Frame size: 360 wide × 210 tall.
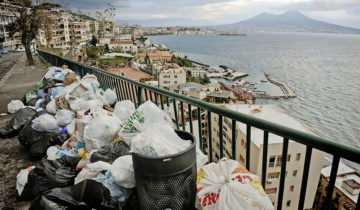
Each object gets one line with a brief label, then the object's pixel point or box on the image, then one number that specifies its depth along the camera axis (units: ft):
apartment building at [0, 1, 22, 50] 139.37
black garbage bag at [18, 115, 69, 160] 10.80
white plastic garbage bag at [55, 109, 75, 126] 12.03
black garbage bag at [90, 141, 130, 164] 7.81
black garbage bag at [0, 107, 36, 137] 13.67
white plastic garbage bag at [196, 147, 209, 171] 6.97
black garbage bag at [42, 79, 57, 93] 18.55
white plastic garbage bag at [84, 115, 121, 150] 8.94
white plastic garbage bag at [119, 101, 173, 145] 7.78
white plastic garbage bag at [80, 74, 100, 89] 14.75
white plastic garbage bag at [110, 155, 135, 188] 6.41
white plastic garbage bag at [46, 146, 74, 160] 9.40
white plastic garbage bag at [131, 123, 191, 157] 5.48
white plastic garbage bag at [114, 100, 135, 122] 10.77
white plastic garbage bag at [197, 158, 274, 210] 4.61
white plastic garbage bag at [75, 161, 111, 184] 7.16
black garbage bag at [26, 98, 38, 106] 18.65
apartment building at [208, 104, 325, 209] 33.42
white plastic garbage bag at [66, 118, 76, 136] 11.30
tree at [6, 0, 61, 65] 50.03
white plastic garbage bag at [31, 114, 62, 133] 11.38
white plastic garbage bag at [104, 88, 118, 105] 14.89
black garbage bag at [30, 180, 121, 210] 5.72
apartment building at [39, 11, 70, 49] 177.68
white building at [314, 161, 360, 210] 35.03
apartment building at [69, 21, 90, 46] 202.39
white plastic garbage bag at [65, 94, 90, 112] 12.20
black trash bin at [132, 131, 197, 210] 5.07
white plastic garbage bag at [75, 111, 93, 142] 10.21
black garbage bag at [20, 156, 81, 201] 7.58
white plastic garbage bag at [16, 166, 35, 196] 8.36
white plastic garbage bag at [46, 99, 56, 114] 13.65
